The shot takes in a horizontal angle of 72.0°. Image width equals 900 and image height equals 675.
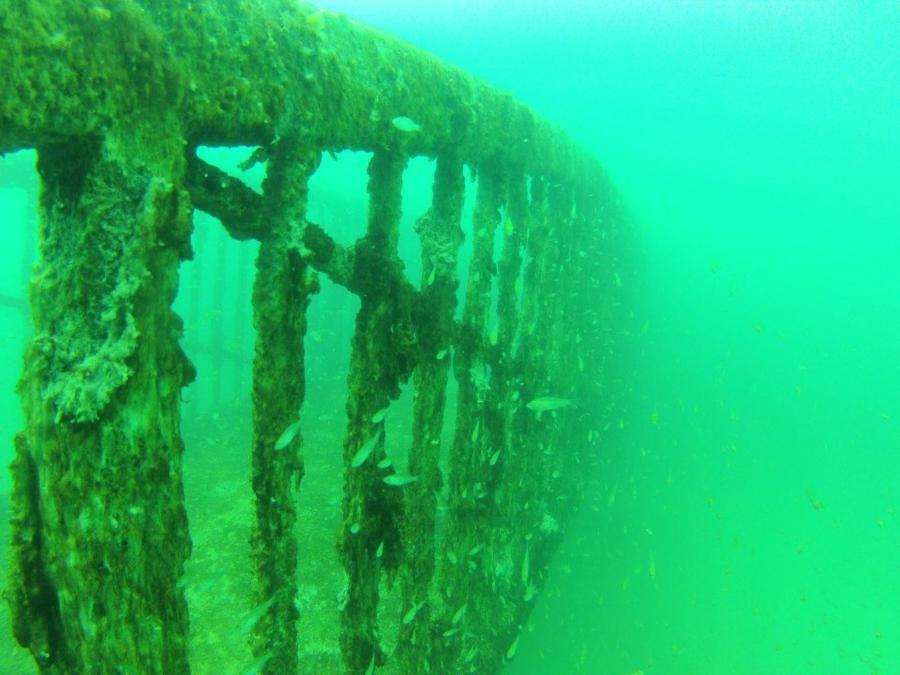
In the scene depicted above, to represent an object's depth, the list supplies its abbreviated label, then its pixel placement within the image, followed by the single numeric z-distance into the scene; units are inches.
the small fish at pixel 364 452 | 118.3
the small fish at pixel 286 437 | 99.6
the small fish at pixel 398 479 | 126.2
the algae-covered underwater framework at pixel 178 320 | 70.7
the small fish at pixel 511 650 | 240.2
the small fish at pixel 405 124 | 128.3
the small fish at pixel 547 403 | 203.3
